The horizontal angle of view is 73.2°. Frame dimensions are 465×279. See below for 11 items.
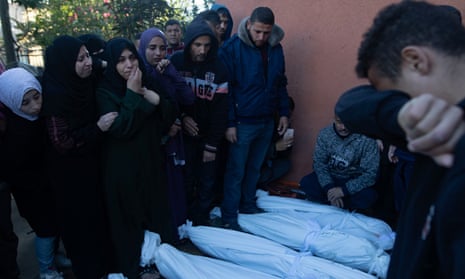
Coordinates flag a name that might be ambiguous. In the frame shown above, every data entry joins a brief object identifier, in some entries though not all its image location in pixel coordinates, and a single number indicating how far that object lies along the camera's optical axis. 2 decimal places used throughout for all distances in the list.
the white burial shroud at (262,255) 2.25
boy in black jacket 0.52
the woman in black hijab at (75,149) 1.98
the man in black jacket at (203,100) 2.74
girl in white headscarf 1.98
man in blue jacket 2.94
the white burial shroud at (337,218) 2.70
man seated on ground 2.94
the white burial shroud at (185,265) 2.21
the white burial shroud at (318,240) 2.39
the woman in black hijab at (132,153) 2.11
